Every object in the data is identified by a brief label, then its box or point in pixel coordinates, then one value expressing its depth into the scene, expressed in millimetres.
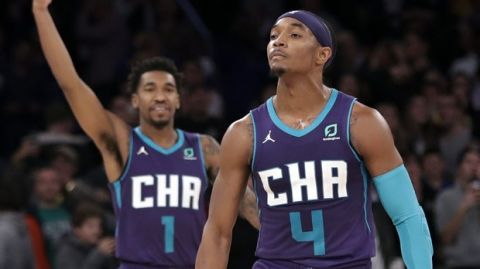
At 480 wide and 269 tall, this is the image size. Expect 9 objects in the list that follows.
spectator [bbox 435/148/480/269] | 18052
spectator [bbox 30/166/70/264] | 17235
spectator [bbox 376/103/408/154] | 18900
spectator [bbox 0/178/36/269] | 15346
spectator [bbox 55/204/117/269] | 15642
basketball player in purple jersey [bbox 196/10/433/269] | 9653
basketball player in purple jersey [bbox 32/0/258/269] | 12556
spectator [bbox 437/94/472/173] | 20969
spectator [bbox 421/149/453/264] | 19209
